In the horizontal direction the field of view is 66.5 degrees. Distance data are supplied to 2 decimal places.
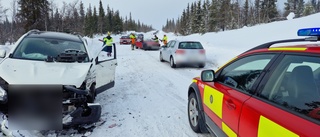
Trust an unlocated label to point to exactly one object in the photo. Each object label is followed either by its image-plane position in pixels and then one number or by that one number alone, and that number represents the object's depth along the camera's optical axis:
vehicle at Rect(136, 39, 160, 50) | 23.94
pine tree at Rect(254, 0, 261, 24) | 51.73
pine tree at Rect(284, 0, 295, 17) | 67.79
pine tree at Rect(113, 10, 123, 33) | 81.75
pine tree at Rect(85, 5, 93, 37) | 63.26
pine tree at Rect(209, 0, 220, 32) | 54.03
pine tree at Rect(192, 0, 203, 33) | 60.56
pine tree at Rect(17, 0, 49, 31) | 35.81
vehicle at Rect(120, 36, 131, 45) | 36.67
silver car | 11.59
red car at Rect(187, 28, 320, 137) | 1.83
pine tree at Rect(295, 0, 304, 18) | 64.22
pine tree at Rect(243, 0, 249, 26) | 49.95
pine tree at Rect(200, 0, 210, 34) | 55.07
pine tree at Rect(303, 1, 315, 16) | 55.74
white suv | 3.60
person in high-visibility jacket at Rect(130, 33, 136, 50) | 24.65
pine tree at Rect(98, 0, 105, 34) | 71.24
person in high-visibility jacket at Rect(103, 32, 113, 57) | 15.73
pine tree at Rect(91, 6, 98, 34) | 69.06
